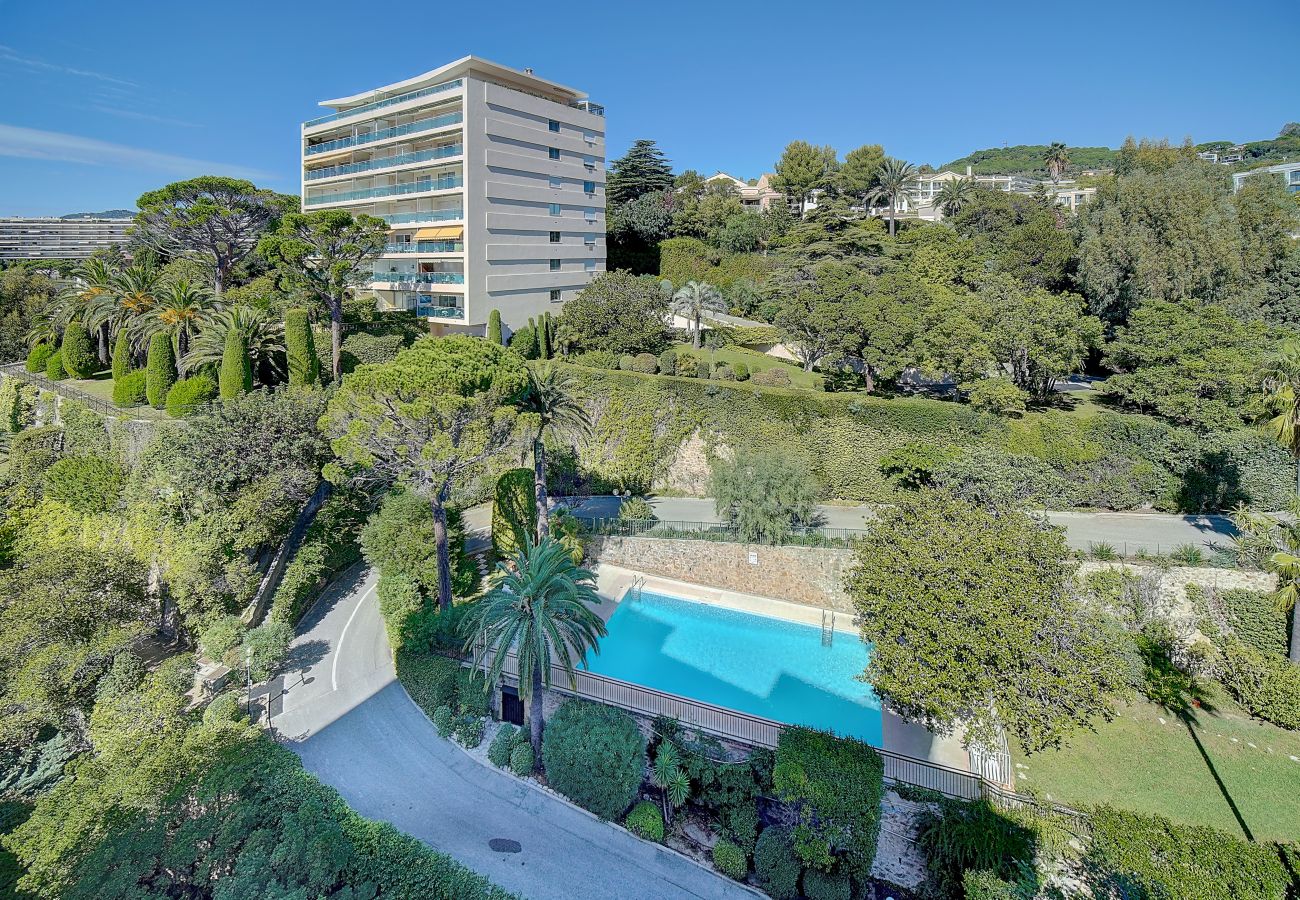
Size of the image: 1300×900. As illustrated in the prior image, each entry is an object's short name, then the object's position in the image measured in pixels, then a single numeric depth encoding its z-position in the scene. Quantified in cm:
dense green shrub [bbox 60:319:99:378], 3494
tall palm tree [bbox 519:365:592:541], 2172
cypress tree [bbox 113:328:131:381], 3006
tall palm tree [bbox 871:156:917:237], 5409
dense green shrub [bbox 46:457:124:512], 2512
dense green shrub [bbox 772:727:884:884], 1262
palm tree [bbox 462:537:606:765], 1430
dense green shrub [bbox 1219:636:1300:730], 1622
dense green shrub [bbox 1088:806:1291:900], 1018
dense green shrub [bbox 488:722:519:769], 1565
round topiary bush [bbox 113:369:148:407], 2969
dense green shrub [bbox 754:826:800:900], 1266
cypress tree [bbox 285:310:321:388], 2889
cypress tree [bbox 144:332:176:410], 2912
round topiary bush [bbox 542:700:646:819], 1424
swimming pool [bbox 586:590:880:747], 1684
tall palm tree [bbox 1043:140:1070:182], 8481
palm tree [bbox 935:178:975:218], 5941
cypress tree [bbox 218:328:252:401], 2750
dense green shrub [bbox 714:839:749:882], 1306
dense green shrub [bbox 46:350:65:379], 3544
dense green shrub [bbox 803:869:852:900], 1246
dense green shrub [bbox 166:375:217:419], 2775
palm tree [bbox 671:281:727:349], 4047
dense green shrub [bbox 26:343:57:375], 3722
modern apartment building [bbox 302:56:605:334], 3853
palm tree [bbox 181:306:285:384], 2841
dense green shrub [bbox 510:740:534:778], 1540
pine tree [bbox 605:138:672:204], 5884
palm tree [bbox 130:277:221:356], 2947
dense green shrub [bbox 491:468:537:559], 2295
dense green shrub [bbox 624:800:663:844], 1395
